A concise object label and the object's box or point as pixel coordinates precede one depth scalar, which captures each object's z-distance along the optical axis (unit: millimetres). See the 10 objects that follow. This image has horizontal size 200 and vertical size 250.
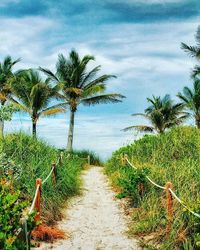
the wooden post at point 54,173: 6072
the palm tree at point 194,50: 15447
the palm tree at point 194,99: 19646
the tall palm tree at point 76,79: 19125
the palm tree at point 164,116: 21294
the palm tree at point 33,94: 17728
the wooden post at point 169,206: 4092
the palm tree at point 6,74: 22092
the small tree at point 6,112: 10101
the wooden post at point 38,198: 4383
